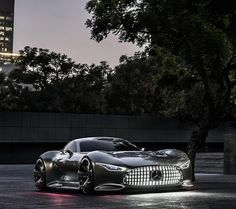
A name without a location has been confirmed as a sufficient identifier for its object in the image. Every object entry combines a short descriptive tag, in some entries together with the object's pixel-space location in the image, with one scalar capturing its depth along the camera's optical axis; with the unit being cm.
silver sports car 1177
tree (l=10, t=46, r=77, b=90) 6700
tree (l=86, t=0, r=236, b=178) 1697
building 14900
